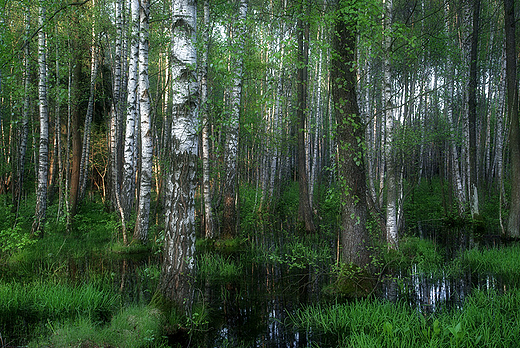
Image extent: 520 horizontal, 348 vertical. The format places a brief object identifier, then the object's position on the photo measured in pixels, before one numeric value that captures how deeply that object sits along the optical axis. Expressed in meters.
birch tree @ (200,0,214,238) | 8.57
